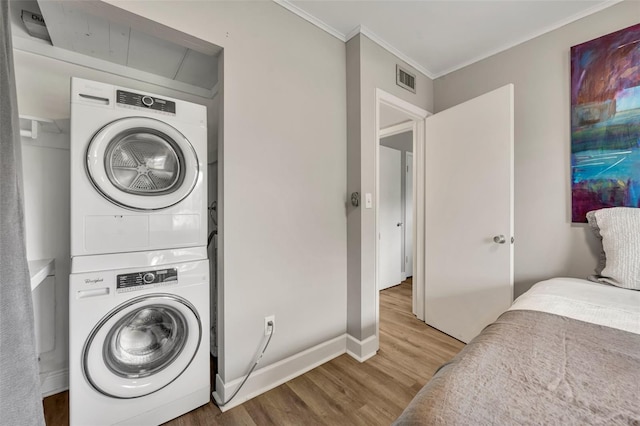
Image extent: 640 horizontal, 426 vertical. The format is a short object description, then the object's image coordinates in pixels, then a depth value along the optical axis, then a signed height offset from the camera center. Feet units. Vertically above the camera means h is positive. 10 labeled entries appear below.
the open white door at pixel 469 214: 6.41 -0.05
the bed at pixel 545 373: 1.90 -1.44
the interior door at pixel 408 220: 13.57 -0.40
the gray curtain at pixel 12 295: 2.12 -0.71
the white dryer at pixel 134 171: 3.98 +0.72
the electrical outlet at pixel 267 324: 5.46 -2.34
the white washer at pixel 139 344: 3.88 -2.18
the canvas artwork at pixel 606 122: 5.35 +1.93
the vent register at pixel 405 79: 7.48 +3.95
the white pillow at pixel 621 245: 4.61 -0.62
